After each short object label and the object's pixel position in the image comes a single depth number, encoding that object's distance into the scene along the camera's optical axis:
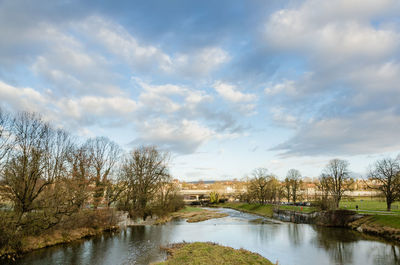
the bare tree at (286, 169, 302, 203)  100.38
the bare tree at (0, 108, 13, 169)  24.58
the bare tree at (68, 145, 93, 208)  33.81
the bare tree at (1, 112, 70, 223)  27.72
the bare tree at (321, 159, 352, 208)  68.69
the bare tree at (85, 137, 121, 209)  42.88
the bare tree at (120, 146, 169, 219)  53.28
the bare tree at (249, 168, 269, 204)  88.94
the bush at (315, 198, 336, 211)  53.41
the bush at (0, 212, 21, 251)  23.67
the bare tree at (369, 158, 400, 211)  51.38
